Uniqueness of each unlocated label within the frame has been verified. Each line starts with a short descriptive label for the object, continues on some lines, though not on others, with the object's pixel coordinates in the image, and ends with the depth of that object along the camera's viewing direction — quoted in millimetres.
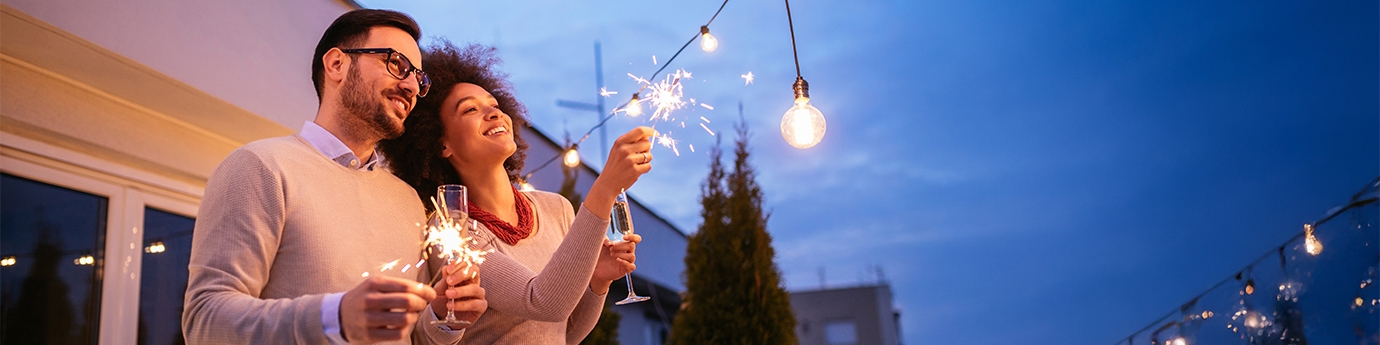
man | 1275
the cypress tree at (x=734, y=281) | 5996
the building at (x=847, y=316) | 16266
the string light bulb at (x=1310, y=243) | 4789
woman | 1801
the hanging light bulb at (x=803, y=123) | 2256
